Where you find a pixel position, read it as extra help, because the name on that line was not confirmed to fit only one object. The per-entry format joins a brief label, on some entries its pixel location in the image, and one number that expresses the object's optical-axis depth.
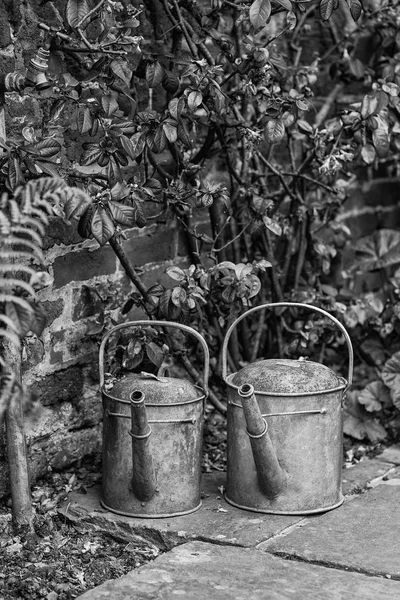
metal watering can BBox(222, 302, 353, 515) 3.02
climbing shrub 3.00
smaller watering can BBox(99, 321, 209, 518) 2.99
